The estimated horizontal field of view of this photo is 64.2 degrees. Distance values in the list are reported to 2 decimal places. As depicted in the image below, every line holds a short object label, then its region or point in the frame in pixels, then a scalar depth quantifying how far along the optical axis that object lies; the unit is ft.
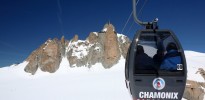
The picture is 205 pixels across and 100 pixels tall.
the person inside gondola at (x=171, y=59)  11.97
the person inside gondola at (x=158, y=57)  12.47
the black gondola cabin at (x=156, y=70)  11.68
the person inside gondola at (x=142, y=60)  12.02
